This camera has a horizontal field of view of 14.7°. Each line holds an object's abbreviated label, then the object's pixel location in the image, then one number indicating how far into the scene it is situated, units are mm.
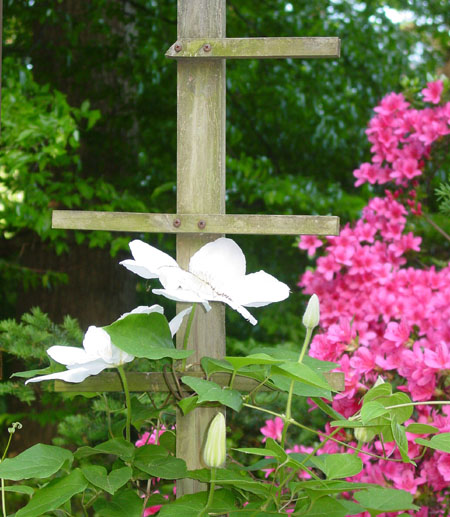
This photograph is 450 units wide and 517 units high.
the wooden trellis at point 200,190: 1520
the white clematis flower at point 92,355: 1464
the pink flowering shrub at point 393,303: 1835
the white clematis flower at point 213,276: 1453
